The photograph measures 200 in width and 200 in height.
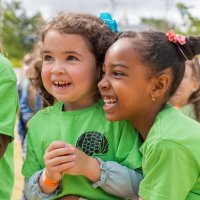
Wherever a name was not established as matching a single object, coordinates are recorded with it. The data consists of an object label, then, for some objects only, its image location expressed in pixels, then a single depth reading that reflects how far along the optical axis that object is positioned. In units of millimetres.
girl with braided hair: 2145
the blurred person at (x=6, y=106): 2454
